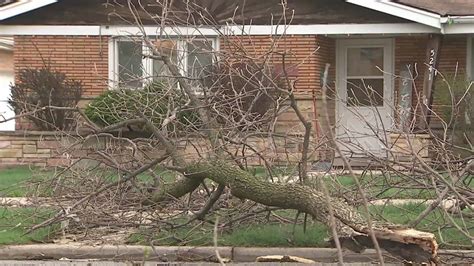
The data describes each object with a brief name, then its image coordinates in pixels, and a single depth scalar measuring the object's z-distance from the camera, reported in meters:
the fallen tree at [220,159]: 15.18
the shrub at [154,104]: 18.56
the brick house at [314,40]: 33.19
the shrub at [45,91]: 33.97
